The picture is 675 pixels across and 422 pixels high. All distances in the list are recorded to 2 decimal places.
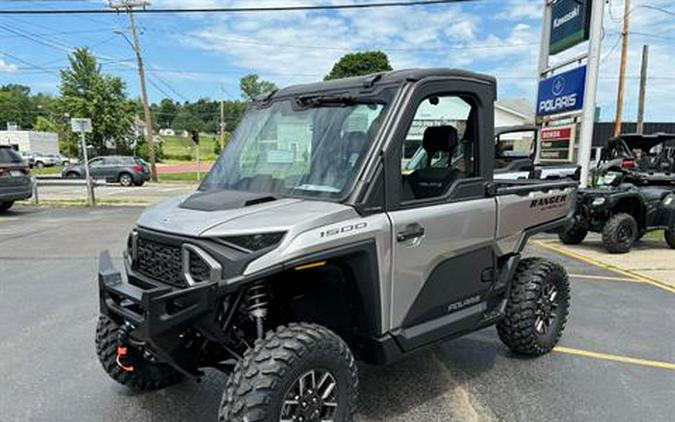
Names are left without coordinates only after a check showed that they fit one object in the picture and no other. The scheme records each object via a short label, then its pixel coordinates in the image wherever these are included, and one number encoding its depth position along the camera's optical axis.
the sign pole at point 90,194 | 17.18
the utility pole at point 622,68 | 23.27
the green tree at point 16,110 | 105.00
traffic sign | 15.07
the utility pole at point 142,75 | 30.78
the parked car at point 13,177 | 14.05
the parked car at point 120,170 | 28.05
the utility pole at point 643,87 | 27.12
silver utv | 2.63
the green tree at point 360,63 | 50.91
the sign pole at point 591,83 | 10.51
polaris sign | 10.90
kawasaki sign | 11.00
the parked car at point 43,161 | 51.52
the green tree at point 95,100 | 46.28
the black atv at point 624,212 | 8.80
